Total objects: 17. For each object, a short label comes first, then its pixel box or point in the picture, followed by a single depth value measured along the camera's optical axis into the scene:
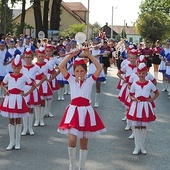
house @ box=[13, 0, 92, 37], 95.94
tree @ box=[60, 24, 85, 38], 66.34
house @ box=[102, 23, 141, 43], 131.50
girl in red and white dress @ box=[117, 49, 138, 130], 9.85
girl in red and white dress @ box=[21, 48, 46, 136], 8.95
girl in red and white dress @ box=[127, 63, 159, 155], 7.66
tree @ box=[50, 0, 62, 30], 39.70
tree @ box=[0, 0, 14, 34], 28.03
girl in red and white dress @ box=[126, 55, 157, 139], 8.57
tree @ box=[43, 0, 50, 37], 41.28
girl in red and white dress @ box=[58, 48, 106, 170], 6.21
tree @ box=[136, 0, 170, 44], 61.84
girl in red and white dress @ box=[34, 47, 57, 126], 9.93
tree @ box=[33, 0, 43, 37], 40.78
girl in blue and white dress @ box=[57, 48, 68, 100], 14.28
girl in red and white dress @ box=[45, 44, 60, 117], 11.32
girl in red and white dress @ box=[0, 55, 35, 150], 7.73
